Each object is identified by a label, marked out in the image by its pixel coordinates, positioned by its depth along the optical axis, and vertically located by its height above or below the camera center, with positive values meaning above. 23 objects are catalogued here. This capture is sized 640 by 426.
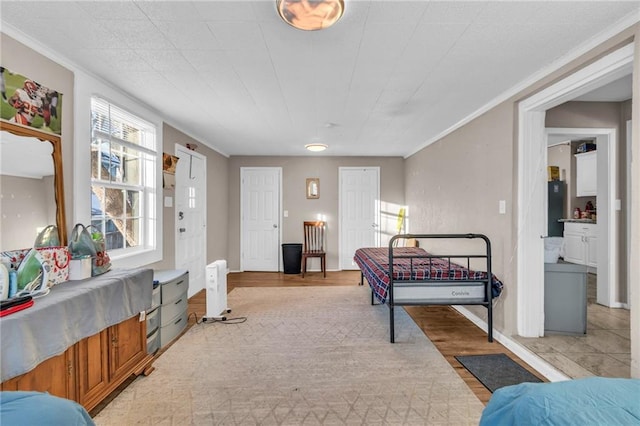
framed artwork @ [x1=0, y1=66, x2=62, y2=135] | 1.58 +0.68
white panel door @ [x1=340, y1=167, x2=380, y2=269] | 5.61 +0.04
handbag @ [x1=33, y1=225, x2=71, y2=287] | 1.63 -0.25
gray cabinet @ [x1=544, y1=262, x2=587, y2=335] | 2.52 -0.80
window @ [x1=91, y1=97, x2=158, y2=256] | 2.38 +0.33
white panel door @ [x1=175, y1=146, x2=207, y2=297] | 3.68 -0.05
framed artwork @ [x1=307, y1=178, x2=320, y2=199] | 5.57 +0.48
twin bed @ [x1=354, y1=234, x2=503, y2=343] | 2.55 -0.70
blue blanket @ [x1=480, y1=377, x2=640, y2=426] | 0.80 -0.60
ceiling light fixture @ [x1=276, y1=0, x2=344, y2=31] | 1.38 +1.03
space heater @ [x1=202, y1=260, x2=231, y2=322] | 3.05 -0.89
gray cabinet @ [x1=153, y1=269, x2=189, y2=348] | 2.50 -0.87
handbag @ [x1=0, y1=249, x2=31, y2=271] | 1.49 -0.25
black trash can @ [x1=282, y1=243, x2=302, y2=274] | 5.29 -0.86
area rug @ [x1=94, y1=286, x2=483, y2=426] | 1.67 -1.22
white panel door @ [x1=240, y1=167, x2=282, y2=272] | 5.55 -0.10
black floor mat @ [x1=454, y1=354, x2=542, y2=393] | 1.97 -1.21
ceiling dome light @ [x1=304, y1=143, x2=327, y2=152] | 4.28 +1.02
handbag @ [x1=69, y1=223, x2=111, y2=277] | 1.86 -0.25
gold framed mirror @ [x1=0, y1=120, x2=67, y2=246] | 1.82 +0.23
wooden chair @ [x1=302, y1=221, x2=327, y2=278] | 5.37 -0.51
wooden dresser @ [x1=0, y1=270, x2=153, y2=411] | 1.21 -0.70
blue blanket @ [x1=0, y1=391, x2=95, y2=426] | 0.75 -0.57
